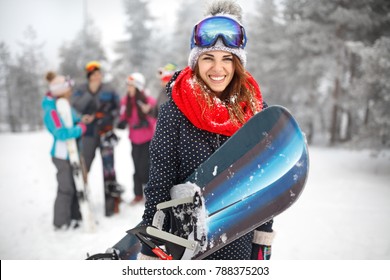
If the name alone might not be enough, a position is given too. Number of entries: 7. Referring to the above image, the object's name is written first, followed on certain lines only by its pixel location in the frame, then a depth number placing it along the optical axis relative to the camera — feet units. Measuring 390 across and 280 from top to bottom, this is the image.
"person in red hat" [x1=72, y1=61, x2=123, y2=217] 13.39
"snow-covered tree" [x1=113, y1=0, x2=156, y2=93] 33.86
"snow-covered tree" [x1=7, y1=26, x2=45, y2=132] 36.05
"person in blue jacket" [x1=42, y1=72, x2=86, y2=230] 11.50
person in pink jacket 14.79
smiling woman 4.02
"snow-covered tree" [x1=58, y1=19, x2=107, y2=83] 61.98
